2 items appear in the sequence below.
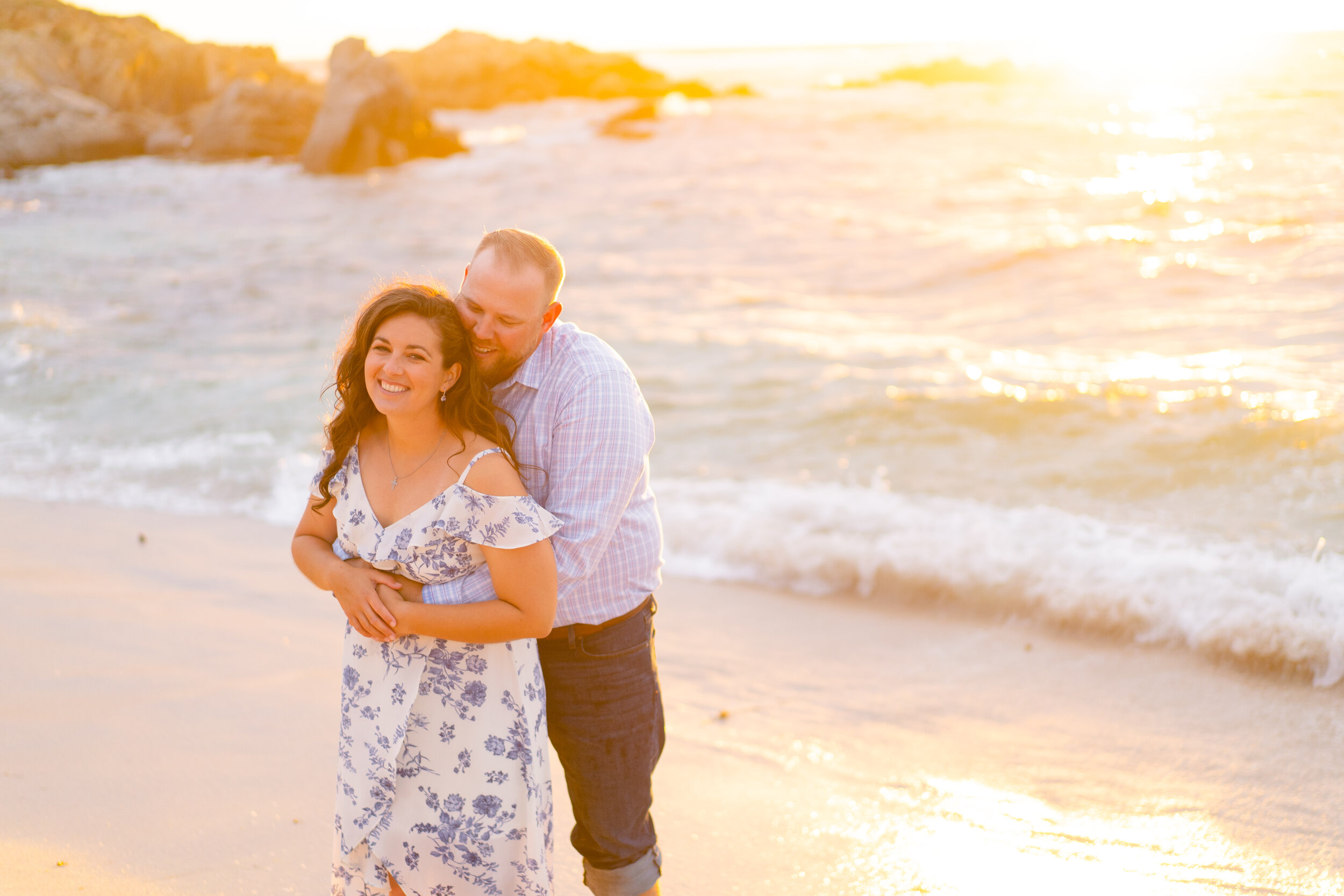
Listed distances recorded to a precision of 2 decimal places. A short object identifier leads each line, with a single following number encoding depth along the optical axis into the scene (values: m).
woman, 2.09
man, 2.20
